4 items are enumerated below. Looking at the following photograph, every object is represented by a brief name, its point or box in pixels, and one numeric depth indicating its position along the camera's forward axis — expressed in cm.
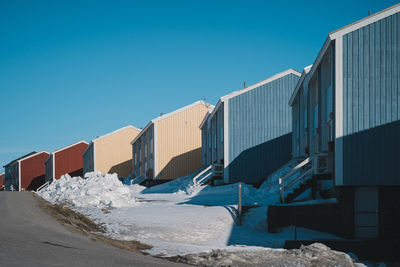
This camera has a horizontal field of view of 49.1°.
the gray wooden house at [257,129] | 2712
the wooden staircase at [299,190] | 1780
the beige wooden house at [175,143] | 3681
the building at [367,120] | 1475
